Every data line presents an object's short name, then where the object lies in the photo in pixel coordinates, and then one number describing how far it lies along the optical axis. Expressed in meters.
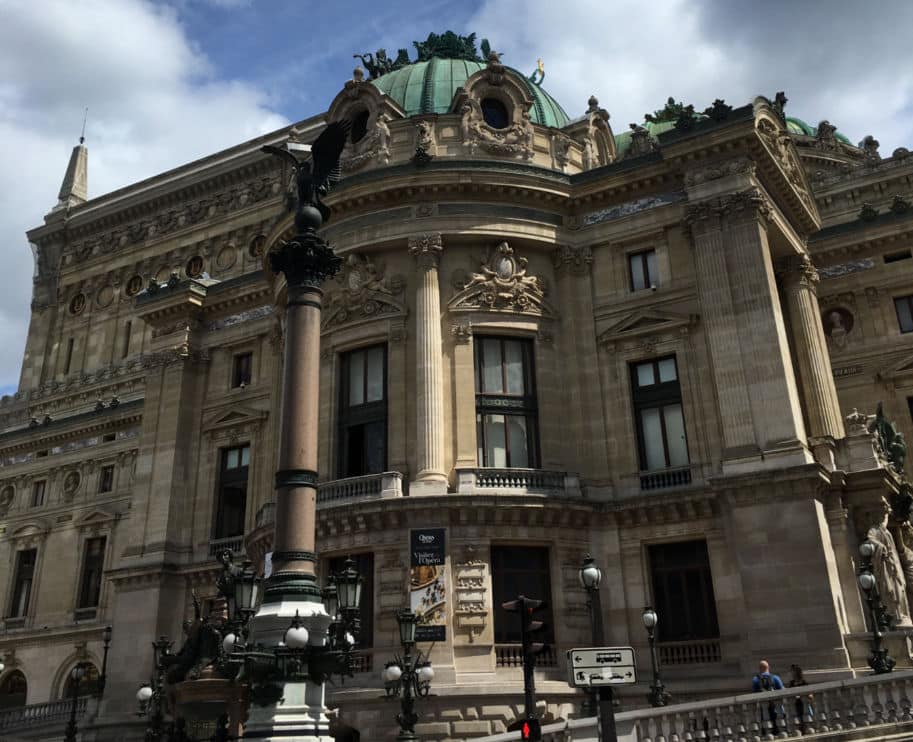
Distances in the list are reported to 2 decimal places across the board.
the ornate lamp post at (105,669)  36.31
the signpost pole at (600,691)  12.30
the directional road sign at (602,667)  11.99
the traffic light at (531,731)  13.58
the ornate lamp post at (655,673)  22.55
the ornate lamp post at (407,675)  19.46
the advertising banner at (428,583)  27.27
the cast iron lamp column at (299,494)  15.09
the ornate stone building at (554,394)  27.34
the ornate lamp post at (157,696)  25.67
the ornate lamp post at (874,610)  21.77
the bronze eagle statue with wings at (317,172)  18.98
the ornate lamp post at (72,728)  32.31
